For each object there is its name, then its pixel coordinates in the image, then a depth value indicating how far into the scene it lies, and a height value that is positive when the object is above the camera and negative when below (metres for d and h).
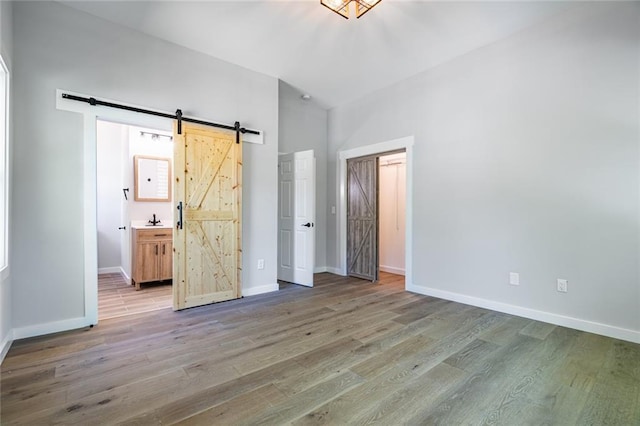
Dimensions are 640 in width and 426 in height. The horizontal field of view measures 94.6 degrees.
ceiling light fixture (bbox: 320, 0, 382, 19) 2.68 +1.96
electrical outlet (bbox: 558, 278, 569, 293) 2.97 -0.72
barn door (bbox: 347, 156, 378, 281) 4.92 -0.02
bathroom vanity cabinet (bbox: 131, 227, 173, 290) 4.37 -0.56
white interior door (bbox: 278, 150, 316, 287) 4.57 -0.01
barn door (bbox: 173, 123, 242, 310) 3.45 +0.00
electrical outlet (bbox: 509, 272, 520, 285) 3.30 -0.71
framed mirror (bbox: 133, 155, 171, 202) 4.99 +0.69
